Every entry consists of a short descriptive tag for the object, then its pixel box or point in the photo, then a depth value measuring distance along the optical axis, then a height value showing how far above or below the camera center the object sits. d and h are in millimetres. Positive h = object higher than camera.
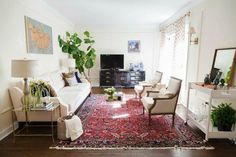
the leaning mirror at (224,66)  2936 -64
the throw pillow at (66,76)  5336 -468
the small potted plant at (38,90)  3059 -546
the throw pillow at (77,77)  5887 -542
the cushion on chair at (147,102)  3573 -843
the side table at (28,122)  2917 -1154
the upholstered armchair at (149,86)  5232 -720
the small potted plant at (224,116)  2854 -872
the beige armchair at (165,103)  3494 -830
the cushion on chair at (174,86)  3650 -514
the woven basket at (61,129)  2910 -1125
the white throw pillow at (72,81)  5315 -612
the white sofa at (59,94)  3172 -786
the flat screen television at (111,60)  7660 +40
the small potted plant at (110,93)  5129 -918
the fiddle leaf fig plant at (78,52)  6339 +320
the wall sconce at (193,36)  4271 +642
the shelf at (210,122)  2766 -1037
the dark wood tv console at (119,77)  7621 -681
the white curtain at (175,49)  5062 +414
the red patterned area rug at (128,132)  2795 -1285
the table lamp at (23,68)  2770 -126
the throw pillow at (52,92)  3488 -619
